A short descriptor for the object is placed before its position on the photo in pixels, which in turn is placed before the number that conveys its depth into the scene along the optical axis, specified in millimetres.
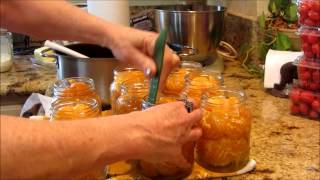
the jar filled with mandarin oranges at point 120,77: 851
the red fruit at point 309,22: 900
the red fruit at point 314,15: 885
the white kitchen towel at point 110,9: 1295
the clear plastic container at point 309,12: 875
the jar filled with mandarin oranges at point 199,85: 744
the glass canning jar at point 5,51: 1448
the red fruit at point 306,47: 920
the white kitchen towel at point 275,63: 1074
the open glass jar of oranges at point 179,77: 783
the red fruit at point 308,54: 918
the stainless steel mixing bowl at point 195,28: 1270
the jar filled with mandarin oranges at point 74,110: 651
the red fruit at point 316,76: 910
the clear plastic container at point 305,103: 921
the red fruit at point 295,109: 950
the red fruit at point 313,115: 923
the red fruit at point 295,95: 943
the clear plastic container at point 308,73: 915
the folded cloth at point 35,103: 979
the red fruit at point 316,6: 862
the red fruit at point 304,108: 933
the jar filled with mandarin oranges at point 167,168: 648
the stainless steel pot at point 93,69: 958
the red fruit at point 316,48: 898
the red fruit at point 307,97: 927
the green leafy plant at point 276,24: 1196
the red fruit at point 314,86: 922
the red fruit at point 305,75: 932
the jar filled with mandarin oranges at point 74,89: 772
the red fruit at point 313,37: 887
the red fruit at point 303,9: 897
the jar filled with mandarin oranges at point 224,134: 657
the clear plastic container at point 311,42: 893
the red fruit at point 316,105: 913
